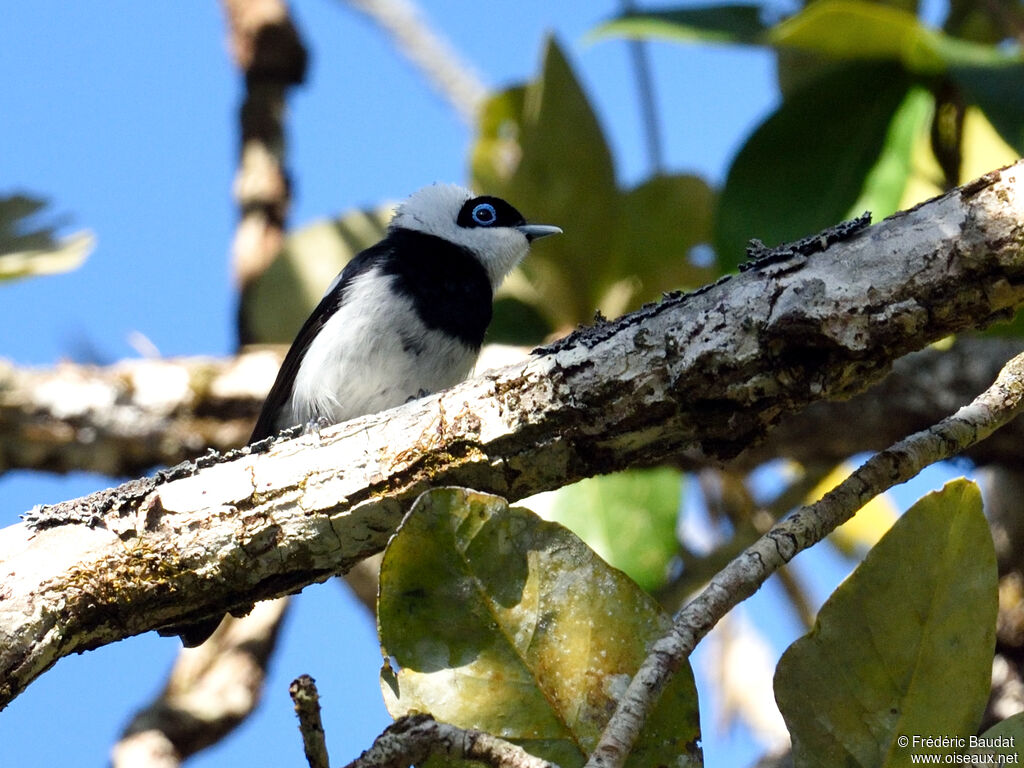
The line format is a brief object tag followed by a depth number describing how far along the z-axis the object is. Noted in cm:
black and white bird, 870
